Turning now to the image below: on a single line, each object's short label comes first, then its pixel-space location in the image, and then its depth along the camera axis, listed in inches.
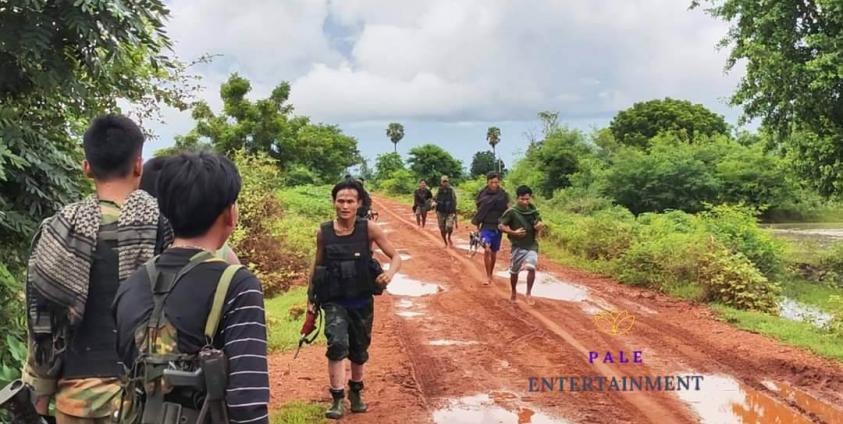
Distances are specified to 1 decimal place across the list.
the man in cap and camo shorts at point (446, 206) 615.8
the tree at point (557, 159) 1141.7
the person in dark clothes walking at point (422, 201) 771.4
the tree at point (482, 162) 3093.0
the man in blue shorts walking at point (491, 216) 433.1
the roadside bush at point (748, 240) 476.4
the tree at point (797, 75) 489.1
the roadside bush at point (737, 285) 398.6
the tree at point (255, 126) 1323.8
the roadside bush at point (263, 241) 484.1
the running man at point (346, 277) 189.0
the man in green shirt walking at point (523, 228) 365.4
